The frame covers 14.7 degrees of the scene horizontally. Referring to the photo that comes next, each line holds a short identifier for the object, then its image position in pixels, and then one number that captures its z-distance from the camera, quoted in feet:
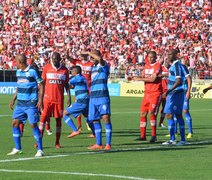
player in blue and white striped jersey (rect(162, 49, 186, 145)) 60.54
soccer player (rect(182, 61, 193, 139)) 64.44
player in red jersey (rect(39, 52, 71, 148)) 58.65
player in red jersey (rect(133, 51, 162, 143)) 63.41
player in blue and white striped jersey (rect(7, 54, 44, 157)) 52.44
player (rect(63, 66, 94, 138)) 67.10
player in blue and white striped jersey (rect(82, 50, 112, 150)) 57.36
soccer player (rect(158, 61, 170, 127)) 81.41
